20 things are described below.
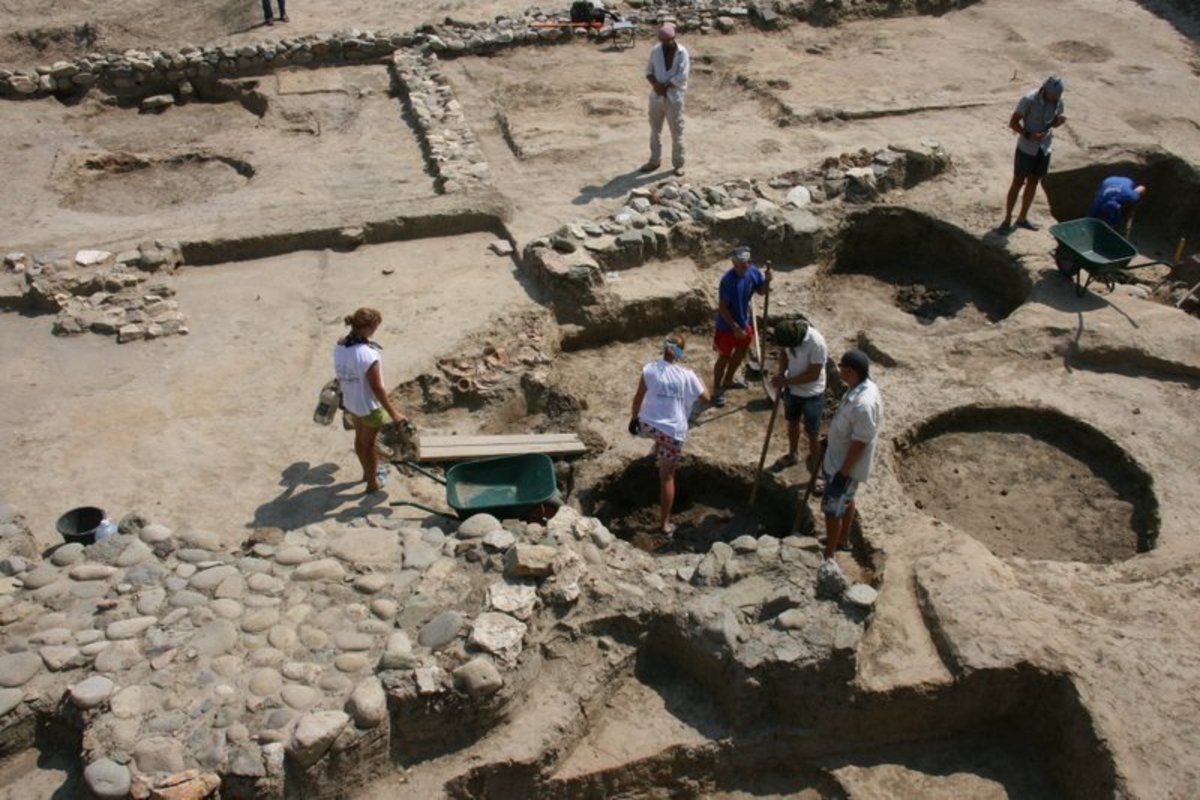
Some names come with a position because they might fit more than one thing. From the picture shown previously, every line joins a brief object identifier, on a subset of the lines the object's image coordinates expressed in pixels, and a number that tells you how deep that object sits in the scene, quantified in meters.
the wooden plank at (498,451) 8.55
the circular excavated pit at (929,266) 11.48
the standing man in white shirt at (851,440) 7.04
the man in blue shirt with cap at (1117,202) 11.41
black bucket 7.27
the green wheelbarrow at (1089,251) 10.27
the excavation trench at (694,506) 8.55
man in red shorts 9.30
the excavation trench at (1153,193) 13.15
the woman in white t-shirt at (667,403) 7.93
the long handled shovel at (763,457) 8.21
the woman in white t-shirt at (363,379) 7.66
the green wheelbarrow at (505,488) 7.54
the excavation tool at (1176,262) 11.61
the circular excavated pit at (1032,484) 8.23
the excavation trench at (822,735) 6.35
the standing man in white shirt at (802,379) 8.10
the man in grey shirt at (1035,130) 10.90
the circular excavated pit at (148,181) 13.38
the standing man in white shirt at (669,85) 12.67
